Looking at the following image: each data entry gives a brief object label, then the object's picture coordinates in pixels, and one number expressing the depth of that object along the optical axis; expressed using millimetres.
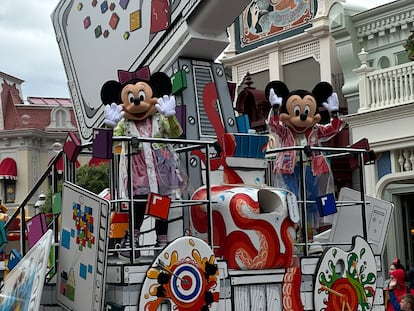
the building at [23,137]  35062
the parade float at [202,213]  5195
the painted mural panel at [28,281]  4645
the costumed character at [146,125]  5922
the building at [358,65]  15594
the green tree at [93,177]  23781
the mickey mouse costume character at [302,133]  6820
